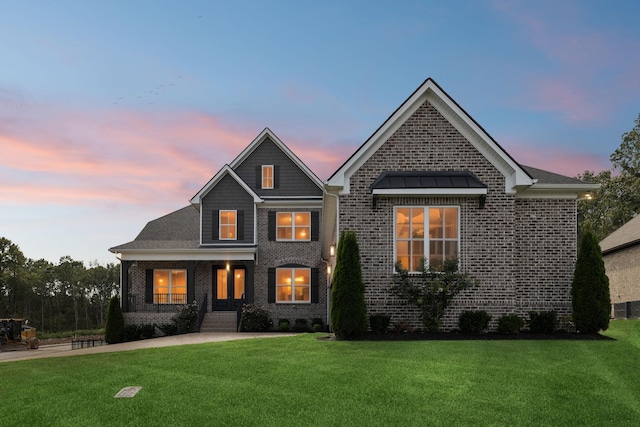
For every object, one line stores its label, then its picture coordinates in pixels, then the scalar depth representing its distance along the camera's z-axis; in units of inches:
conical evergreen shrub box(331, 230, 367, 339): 547.5
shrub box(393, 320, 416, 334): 581.9
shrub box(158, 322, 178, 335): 976.3
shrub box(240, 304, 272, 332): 972.0
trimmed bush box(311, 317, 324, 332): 978.1
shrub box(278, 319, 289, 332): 991.0
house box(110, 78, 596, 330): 593.3
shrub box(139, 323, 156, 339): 984.6
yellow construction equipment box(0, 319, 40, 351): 1010.5
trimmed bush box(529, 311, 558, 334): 587.5
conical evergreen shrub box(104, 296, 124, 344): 944.9
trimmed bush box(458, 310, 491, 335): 575.0
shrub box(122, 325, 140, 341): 977.2
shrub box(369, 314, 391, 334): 577.3
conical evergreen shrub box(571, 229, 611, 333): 559.2
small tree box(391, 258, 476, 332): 576.4
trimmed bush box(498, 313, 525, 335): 575.5
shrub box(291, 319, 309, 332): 989.2
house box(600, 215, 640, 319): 1056.2
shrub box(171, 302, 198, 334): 977.5
